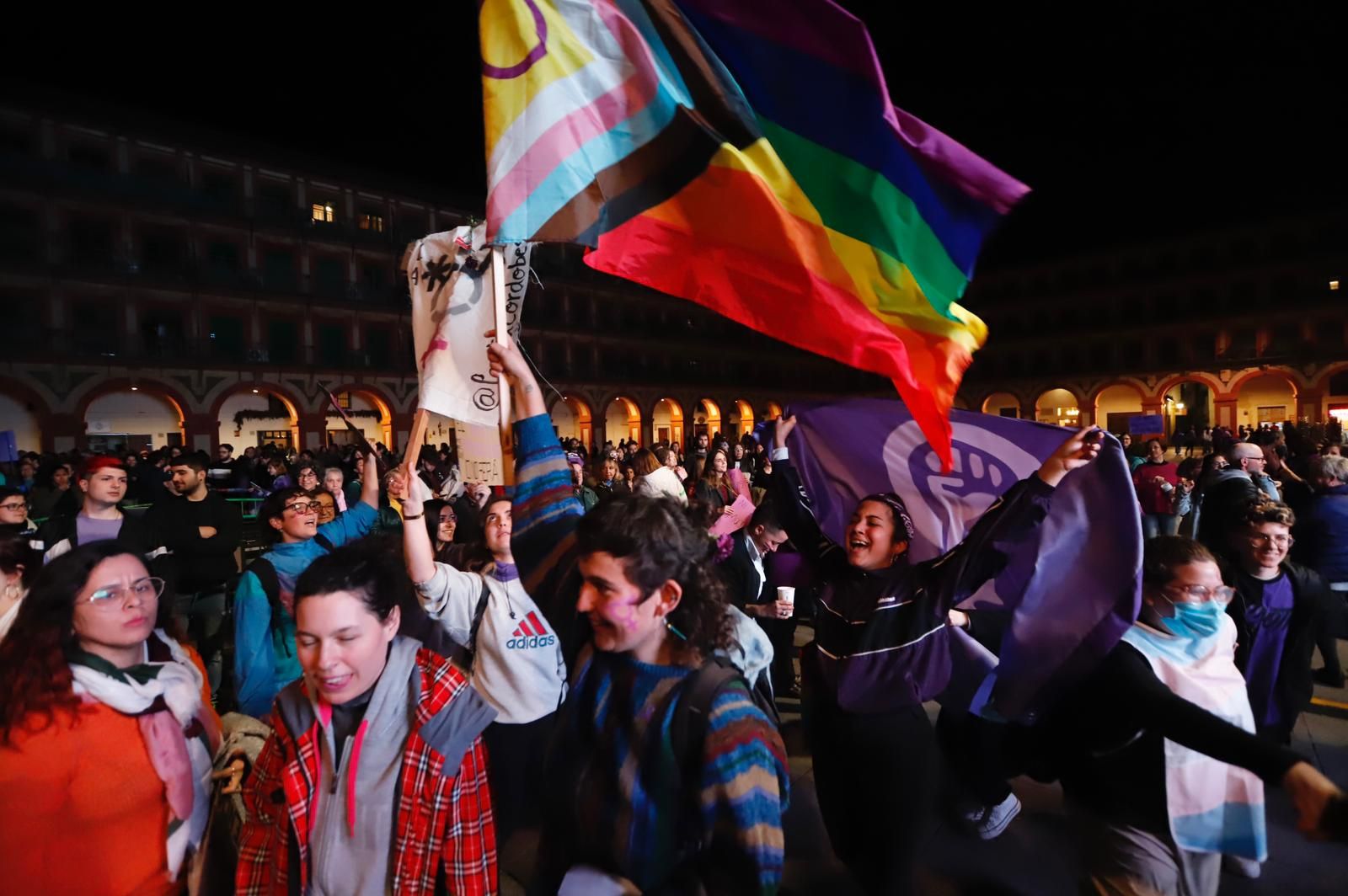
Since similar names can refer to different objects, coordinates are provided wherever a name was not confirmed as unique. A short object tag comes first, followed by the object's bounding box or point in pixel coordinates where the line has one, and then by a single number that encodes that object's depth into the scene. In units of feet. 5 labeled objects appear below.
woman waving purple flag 8.11
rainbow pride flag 8.93
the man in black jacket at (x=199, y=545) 16.15
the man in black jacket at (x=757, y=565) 13.75
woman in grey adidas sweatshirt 9.01
